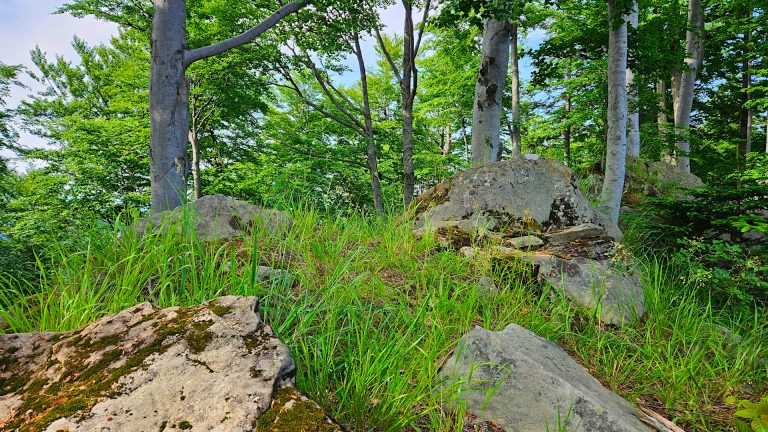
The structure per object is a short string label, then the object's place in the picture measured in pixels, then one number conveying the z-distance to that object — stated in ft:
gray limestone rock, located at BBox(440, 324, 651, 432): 4.81
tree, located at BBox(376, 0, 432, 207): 29.40
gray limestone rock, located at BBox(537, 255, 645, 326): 8.46
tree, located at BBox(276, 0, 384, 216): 25.88
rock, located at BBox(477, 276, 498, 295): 8.27
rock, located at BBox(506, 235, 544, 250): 11.04
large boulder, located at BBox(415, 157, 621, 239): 12.73
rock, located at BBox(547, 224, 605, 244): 11.66
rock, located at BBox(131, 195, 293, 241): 8.37
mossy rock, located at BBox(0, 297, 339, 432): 2.89
